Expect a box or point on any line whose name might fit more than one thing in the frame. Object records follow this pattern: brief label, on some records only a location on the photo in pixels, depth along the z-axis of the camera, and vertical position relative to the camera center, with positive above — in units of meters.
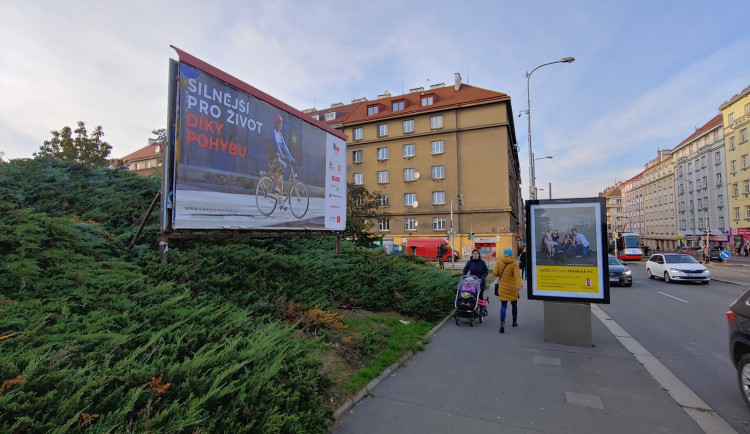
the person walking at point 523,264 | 16.19 -1.55
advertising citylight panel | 7.02 -0.42
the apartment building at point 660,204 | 84.25 +6.01
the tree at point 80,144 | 18.50 +4.31
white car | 17.61 -1.95
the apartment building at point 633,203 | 105.67 +7.59
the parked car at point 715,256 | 38.44 -2.80
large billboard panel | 5.55 +1.27
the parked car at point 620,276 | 17.02 -2.15
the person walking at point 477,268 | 8.83 -0.94
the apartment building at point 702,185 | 59.56 +7.79
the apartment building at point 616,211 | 132.04 +6.51
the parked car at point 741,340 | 4.14 -1.26
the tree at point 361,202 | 26.96 +2.04
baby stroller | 8.16 -1.58
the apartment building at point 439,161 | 42.38 +8.13
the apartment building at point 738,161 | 51.53 +9.64
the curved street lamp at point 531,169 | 23.36 +3.81
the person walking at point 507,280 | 7.85 -1.08
